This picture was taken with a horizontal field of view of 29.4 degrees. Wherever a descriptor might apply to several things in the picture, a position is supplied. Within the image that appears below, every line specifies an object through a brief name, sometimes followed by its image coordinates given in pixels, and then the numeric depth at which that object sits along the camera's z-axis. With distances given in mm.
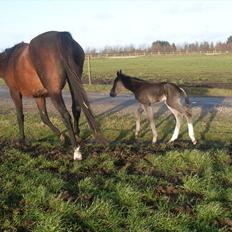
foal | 11570
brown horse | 8336
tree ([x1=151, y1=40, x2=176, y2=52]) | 118750
